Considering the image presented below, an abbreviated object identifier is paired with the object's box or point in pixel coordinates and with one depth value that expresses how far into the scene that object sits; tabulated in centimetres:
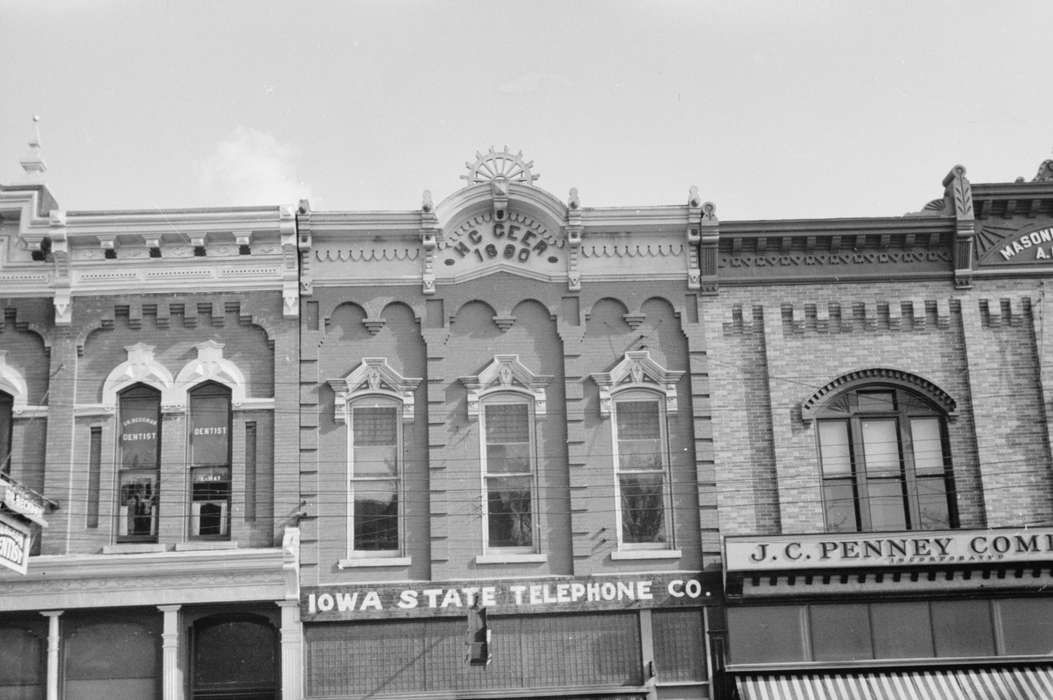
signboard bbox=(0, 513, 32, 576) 1867
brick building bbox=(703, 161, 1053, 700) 2056
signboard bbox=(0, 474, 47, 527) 1881
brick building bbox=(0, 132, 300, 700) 2025
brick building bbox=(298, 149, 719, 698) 2061
